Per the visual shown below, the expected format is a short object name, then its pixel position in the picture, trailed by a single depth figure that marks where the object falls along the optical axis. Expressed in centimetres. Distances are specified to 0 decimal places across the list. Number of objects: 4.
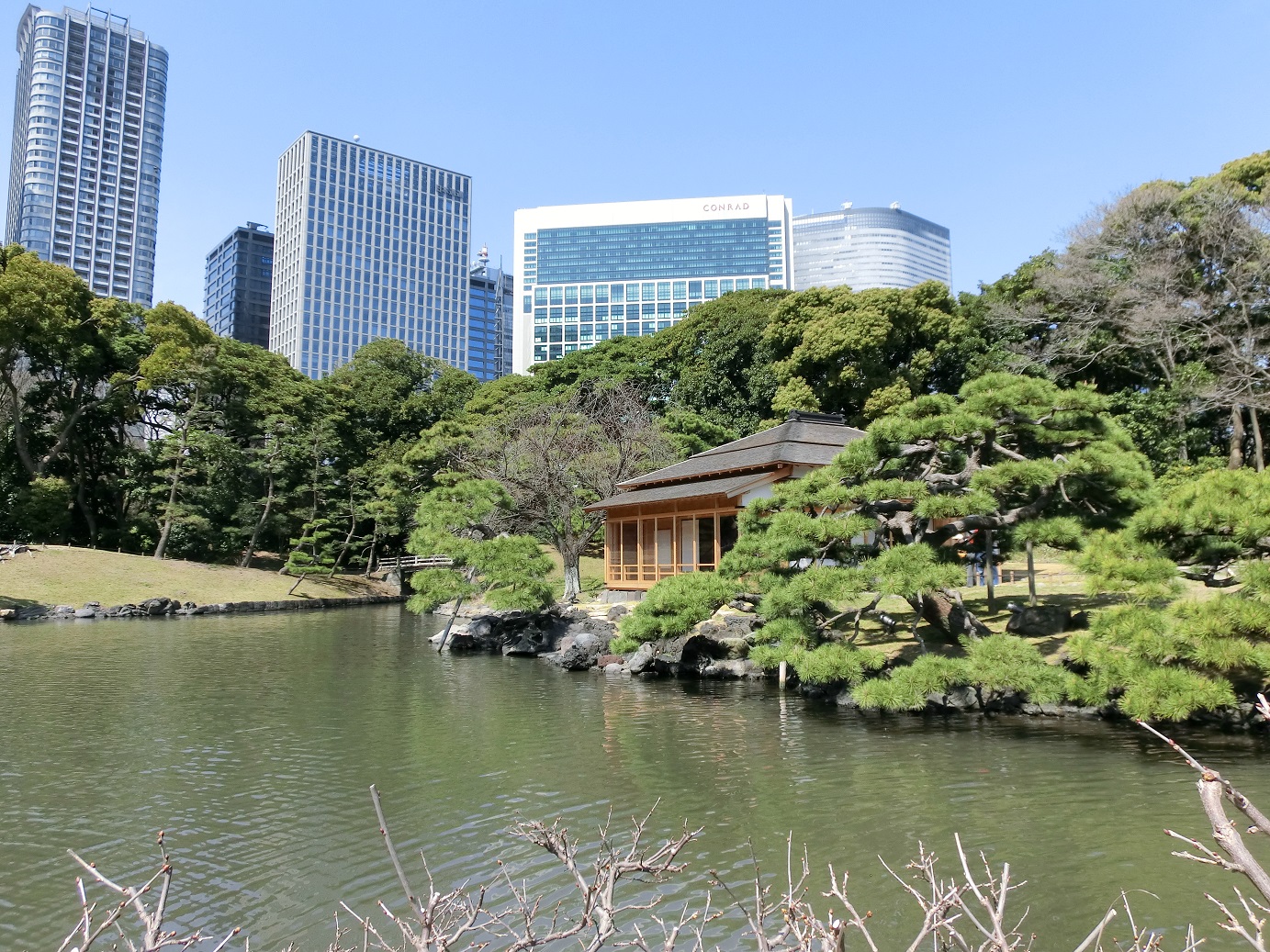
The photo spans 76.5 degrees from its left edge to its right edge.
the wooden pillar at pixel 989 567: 1284
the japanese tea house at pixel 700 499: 1878
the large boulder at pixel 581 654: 1575
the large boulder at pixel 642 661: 1479
